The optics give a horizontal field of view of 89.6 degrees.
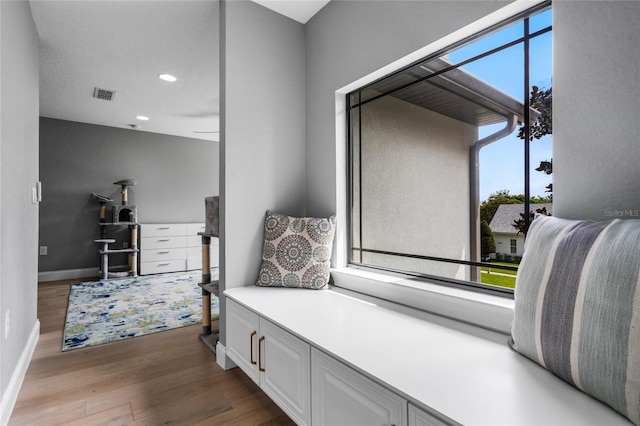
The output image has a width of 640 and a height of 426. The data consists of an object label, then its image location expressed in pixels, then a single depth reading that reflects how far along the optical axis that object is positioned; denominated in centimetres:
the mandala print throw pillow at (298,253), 201
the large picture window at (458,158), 136
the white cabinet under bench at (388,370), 79
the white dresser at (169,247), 500
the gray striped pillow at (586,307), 72
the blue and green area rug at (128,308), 261
